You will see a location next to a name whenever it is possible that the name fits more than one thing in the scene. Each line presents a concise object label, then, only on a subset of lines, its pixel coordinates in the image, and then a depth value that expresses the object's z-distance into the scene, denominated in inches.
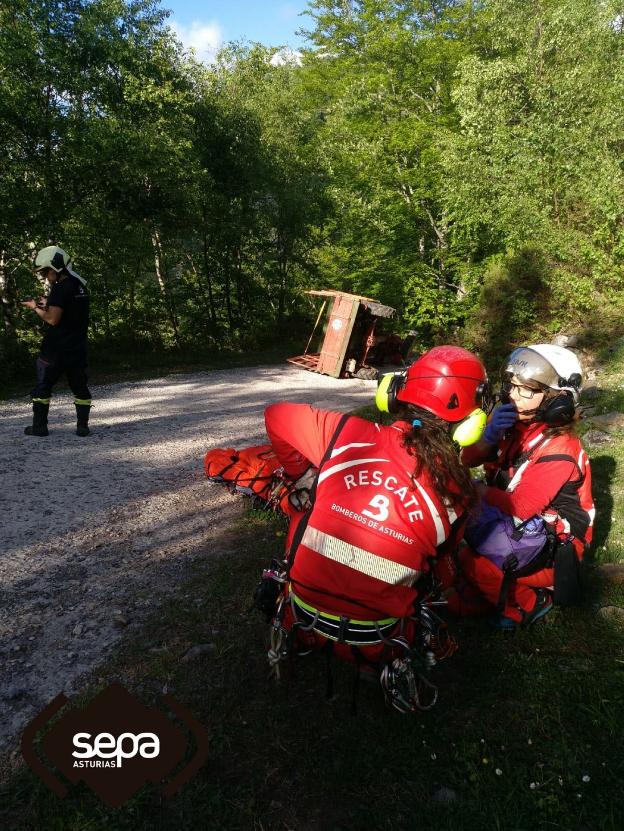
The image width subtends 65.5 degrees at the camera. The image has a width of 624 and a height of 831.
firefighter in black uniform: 234.7
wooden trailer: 533.3
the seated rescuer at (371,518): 80.4
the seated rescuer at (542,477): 117.9
